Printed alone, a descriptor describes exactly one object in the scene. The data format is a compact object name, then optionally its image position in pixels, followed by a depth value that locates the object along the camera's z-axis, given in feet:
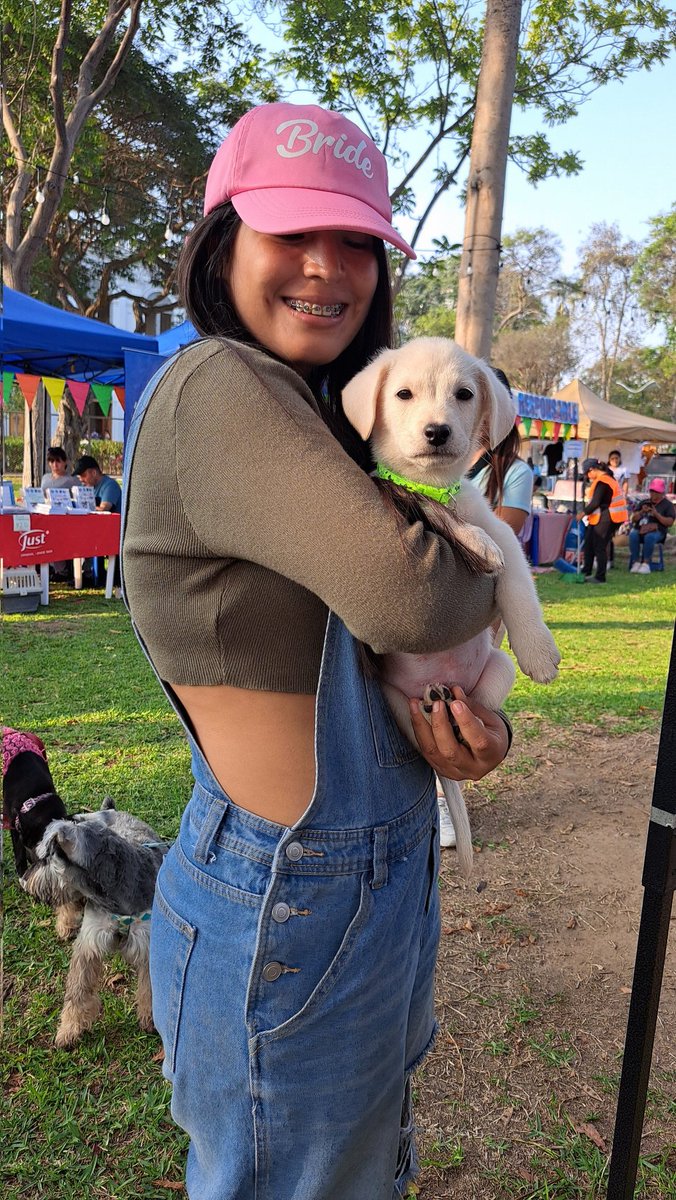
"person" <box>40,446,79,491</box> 38.27
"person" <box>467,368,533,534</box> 10.18
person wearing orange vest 44.52
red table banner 27.96
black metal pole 4.50
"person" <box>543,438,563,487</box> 58.03
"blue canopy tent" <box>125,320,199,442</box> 29.14
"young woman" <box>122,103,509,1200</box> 3.30
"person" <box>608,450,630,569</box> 52.17
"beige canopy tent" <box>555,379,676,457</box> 59.52
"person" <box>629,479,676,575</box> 50.39
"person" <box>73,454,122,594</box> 35.69
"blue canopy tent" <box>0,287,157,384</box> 29.78
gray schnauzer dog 9.52
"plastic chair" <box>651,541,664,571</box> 51.39
